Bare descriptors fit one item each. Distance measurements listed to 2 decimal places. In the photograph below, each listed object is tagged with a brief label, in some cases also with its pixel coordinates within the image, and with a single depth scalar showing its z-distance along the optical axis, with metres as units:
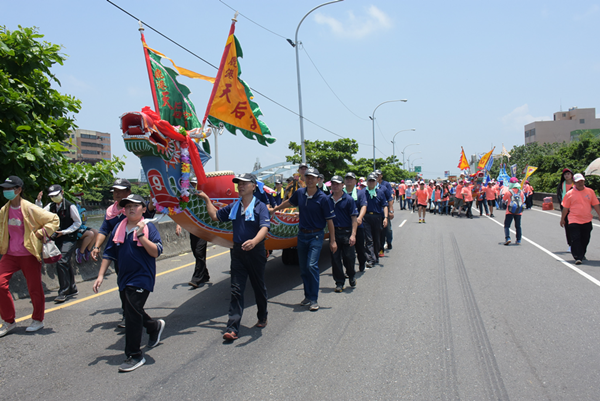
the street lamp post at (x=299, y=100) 18.14
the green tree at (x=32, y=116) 6.37
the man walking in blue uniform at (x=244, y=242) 4.66
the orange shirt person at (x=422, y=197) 16.70
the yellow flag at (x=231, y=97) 5.98
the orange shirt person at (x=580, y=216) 7.95
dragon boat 4.92
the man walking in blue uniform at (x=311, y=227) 5.65
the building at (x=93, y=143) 85.12
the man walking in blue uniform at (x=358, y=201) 7.44
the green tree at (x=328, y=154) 31.11
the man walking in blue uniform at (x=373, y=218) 8.48
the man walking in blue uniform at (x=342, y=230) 6.46
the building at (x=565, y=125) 79.88
